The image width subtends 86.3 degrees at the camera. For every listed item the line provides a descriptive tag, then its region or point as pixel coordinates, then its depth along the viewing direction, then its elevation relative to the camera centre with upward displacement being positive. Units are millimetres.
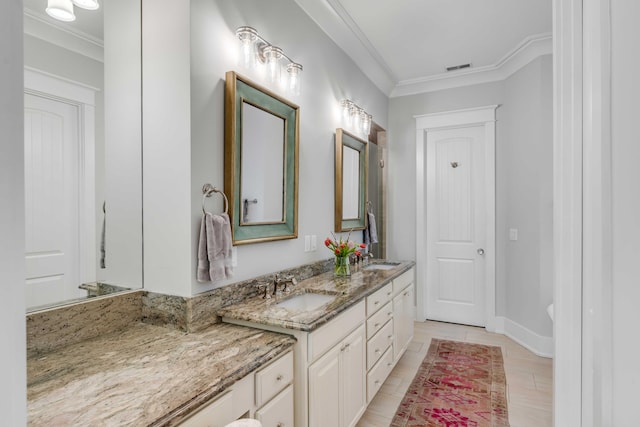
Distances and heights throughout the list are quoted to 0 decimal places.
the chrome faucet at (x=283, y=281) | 2004 -421
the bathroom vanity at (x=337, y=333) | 1511 -671
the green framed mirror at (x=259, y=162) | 1755 +295
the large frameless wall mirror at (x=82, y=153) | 1266 +258
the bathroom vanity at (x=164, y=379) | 916 -525
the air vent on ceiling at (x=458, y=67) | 3704 +1594
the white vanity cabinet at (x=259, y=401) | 1051 -660
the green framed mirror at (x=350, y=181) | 2916 +289
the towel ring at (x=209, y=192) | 1618 +102
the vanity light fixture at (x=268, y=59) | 1820 +901
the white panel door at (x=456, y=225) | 3957 -160
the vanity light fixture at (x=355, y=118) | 3031 +898
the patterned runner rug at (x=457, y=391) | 2215 -1343
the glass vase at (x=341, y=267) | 2559 -412
